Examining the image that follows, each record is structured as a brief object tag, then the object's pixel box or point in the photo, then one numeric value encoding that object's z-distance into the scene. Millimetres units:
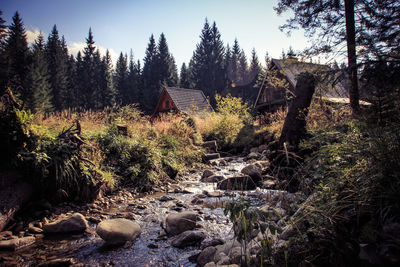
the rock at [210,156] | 8452
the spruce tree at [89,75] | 38375
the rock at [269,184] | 4508
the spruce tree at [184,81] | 41531
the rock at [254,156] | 8447
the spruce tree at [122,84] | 42031
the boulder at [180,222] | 2684
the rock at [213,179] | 5659
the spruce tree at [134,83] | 40850
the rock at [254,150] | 9797
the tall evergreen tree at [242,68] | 56131
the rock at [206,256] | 2012
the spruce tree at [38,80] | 26686
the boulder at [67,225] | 2643
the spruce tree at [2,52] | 24041
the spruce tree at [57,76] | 35281
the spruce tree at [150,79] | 37812
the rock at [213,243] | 2312
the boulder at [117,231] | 2391
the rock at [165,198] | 4148
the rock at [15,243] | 2219
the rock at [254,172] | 5145
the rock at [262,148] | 9496
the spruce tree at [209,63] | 42531
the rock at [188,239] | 2375
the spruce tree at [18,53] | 26441
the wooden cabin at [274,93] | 14836
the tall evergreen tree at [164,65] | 40906
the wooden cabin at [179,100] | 20656
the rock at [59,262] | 2002
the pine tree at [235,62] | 53094
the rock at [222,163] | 7936
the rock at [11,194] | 2570
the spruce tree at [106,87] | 39438
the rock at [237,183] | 4562
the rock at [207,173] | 6055
